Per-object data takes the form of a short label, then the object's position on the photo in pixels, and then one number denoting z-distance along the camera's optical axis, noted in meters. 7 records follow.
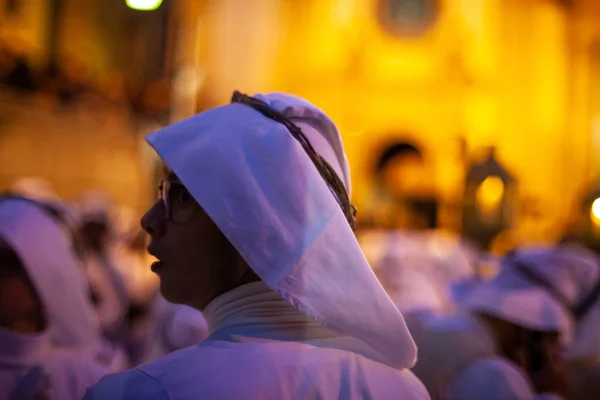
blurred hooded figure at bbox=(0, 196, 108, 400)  2.87
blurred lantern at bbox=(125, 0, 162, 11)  5.09
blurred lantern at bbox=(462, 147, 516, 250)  8.95
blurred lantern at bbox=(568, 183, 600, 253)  7.12
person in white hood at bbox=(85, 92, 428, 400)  1.70
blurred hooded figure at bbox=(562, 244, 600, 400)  4.30
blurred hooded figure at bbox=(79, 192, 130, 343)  6.71
